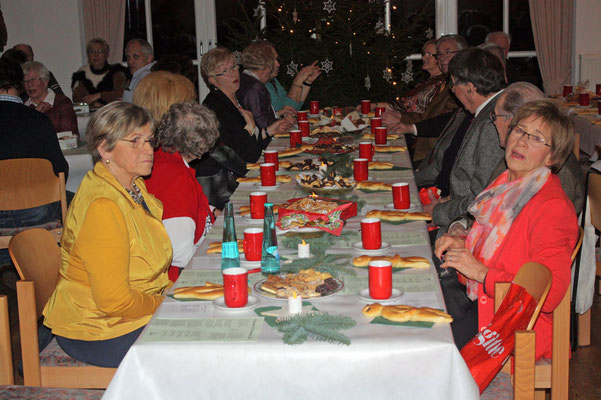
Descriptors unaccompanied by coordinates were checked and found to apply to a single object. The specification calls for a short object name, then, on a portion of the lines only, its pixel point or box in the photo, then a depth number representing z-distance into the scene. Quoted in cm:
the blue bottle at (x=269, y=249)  198
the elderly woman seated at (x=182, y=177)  258
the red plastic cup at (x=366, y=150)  362
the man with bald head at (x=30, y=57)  628
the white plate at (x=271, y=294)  175
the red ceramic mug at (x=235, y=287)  169
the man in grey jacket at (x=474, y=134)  284
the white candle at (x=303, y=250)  209
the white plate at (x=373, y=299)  170
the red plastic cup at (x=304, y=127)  454
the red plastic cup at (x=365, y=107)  554
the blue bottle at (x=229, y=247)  203
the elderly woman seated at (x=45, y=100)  496
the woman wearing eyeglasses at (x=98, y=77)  703
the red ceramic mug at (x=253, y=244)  208
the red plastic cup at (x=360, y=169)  318
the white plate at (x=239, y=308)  170
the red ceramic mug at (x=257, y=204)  256
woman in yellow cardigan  191
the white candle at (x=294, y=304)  166
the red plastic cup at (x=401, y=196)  261
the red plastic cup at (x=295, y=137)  418
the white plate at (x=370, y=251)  211
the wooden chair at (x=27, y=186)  357
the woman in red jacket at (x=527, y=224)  198
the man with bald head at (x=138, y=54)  641
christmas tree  688
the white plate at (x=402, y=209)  264
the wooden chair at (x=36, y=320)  201
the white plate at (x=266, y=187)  312
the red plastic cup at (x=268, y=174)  311
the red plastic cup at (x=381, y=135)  416
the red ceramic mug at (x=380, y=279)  170
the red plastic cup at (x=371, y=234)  211
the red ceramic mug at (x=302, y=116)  483
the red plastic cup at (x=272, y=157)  348
